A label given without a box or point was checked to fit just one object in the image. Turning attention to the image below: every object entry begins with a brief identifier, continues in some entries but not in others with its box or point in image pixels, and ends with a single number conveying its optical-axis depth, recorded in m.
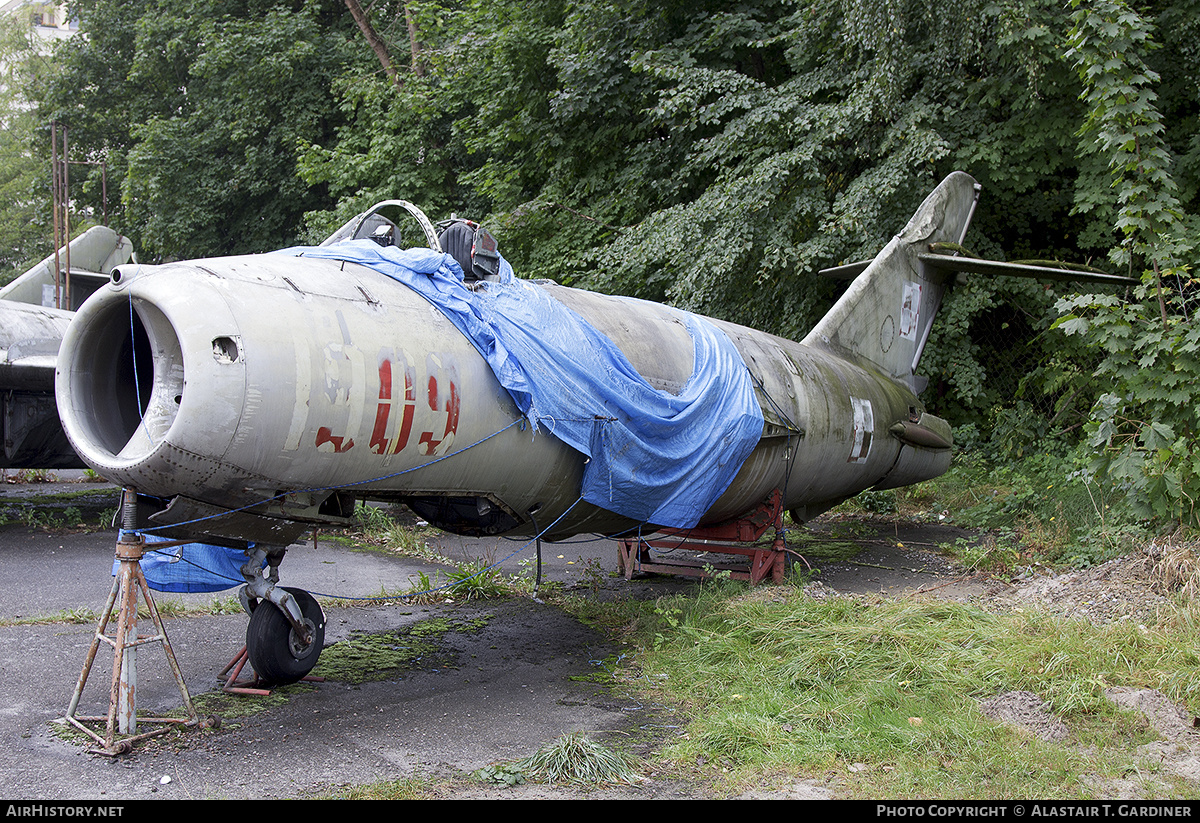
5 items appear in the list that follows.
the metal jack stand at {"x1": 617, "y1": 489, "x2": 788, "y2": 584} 7.56
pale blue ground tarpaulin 5.39
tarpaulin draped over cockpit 5.13
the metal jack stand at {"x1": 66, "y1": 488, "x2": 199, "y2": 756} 4.15
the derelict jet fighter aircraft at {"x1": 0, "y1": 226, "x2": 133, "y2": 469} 10.30
